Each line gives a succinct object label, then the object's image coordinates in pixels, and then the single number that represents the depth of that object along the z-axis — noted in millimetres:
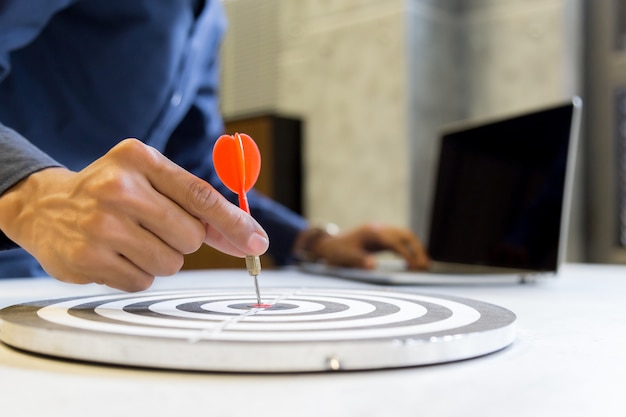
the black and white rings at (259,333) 347
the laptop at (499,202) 1051
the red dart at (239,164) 563
